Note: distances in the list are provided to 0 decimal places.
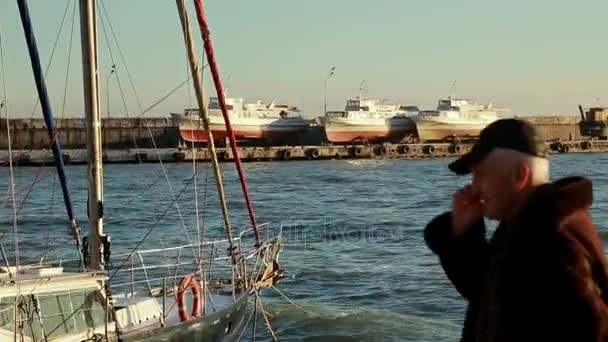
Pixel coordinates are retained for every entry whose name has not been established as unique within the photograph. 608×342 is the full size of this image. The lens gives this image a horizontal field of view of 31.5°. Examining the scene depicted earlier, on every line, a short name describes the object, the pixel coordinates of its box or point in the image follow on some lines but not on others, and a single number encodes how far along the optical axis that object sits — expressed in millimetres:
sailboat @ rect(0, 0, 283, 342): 11773
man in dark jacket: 3316
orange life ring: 13797
